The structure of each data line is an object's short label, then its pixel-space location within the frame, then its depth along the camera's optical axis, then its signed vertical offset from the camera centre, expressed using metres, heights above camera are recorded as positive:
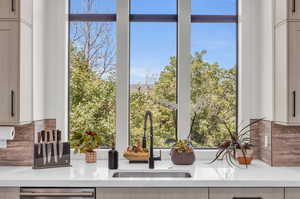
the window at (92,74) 3.17 +0.28
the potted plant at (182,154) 2.76 -0.43
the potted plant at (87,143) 2.83 -0.35
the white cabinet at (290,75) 2.40 +0.21
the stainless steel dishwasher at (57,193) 2.23 -0.61
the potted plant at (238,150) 2.76 -0.40
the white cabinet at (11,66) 2.42 +0.27
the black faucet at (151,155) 2.62 -0.42
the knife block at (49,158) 2.60 -0.45
